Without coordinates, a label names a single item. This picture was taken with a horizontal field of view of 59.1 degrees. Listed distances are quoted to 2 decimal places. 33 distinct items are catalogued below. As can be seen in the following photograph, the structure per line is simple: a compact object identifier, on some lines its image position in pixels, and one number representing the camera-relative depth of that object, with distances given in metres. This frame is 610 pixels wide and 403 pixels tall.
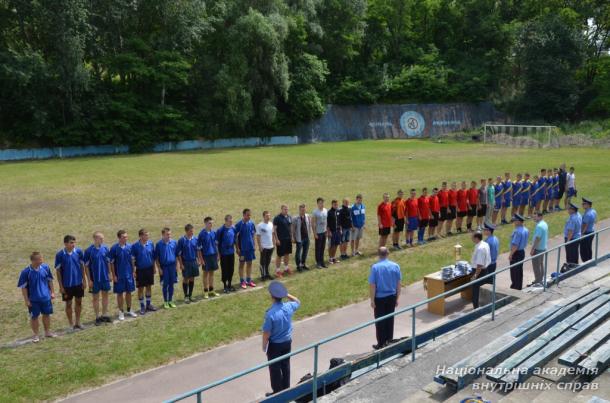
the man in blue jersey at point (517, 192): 19.23
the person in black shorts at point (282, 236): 13.41
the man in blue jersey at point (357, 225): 14.91
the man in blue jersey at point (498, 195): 18.50
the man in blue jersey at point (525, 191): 19.46
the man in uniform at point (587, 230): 12.76
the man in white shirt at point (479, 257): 10.14
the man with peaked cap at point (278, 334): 7.02
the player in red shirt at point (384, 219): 15.37
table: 10.54
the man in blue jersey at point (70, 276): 9.90
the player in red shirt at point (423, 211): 16.38
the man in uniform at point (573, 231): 12.30
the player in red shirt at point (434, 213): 16.72
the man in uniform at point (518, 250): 10.93
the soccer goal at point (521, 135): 48.31
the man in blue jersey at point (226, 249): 12.20
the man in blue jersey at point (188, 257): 11.42
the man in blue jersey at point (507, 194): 18.77
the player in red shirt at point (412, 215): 16.06
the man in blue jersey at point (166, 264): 11.09
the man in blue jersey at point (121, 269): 10.55
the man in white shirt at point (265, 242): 12.99
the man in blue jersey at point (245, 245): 12.61
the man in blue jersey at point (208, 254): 11.86
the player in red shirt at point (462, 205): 17.59
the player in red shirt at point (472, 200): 17.77
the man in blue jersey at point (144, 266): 10.86
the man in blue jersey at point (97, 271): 10.34
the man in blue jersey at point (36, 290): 9.34
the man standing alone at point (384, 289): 8.62
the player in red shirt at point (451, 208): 17.36
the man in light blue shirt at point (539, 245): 11.17
